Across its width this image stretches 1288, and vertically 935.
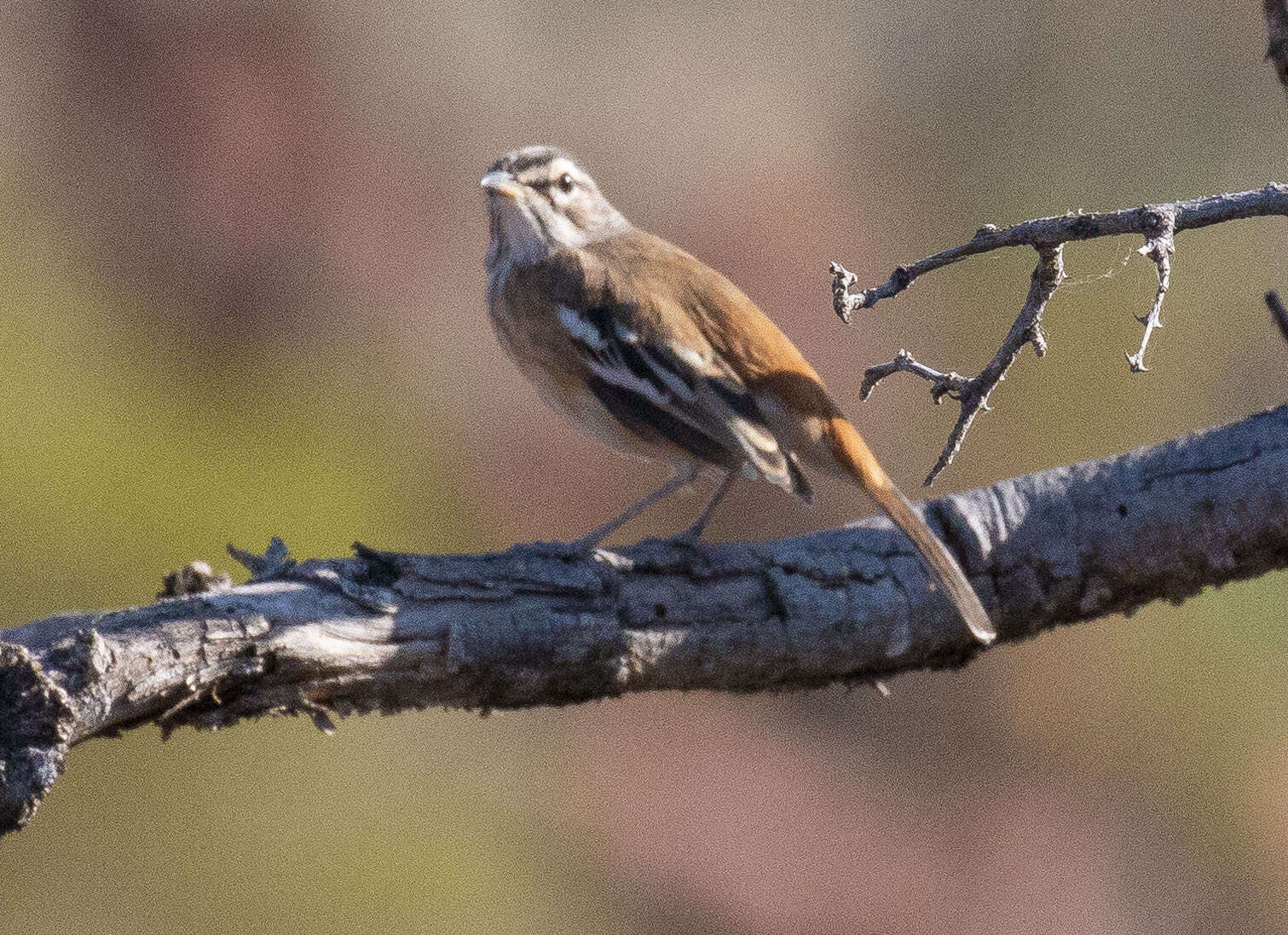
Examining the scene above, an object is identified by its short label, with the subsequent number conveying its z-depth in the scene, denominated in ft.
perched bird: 29.14
